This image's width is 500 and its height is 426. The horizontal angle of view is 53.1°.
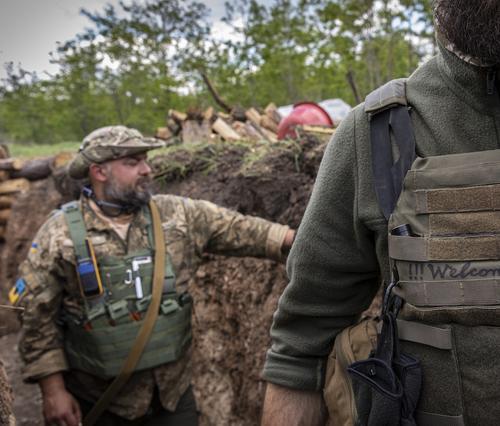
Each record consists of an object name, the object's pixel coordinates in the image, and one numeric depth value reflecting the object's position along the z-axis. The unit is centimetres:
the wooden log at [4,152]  937
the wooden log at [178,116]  832
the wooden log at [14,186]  869
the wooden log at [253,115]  804
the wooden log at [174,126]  864
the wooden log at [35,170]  884
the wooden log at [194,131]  771
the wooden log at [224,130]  671
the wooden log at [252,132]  698
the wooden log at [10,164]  883
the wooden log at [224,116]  807
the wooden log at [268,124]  790
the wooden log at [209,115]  791
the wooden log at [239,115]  823
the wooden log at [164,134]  869
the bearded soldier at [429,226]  97
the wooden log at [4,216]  857
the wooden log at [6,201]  859
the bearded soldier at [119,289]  304
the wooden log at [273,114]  811
